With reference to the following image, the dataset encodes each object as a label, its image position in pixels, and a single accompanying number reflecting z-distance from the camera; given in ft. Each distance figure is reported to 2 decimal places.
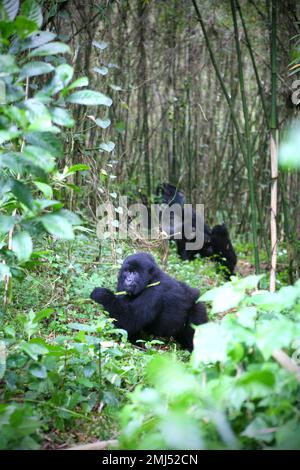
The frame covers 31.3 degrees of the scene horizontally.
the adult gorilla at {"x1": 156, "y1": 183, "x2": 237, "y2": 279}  21.35
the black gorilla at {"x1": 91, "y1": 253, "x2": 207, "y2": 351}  13.35
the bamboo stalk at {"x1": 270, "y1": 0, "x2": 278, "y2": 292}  13.30
